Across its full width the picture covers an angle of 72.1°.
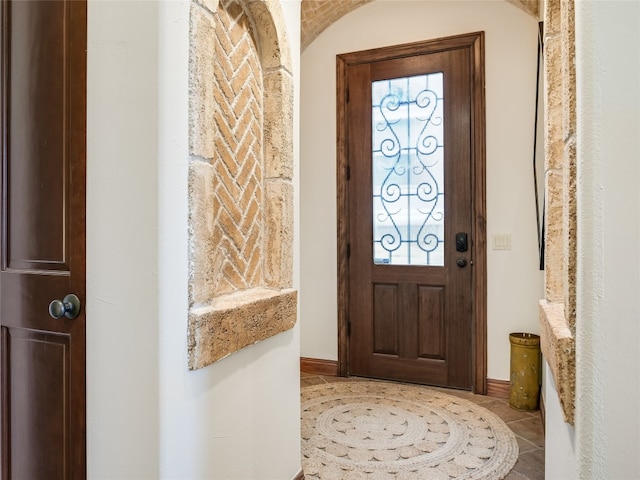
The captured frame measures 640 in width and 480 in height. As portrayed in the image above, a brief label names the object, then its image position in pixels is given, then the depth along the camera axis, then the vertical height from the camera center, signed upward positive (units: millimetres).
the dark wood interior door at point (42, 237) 1246 +1
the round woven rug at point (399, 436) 1977 -1041
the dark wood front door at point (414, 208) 3031 +214
